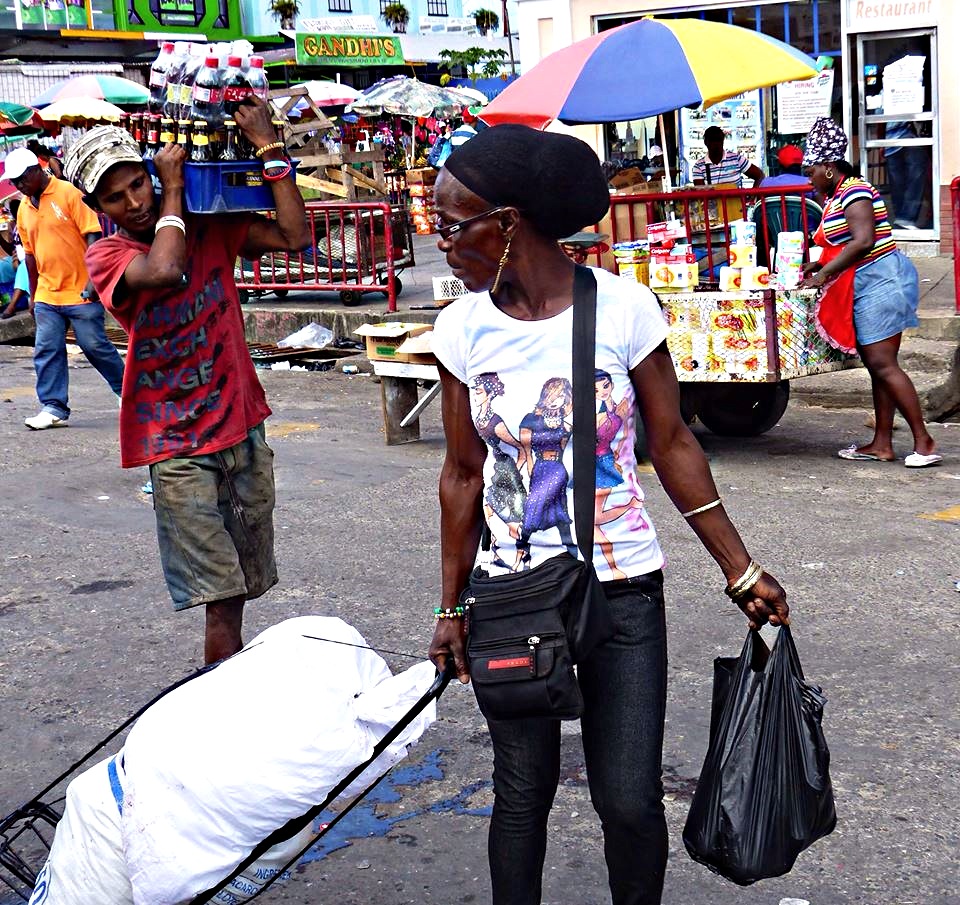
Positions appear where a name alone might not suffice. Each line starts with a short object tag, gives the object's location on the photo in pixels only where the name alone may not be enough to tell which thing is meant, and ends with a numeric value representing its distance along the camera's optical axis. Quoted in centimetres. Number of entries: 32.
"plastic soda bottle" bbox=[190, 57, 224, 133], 379
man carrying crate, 380
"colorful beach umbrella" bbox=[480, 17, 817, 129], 852
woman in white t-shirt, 265
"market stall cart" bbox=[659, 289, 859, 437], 761
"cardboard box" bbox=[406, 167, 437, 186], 1816
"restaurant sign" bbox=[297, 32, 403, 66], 3884
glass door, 1391
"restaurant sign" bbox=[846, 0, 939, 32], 1358
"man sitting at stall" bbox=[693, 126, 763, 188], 1162
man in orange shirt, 972
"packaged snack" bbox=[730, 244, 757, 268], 768
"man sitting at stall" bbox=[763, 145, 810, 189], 1402
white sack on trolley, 271
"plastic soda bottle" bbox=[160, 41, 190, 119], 380
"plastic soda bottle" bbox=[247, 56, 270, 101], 386
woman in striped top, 746
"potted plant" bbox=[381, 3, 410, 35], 4722
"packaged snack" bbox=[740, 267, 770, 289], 766
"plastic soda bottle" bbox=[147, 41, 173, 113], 382
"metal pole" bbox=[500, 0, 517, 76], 4166
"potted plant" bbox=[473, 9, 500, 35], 5000
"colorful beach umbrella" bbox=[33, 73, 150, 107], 2288
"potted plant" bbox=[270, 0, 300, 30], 4222
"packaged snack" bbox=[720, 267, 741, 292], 775
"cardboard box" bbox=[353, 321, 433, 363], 895
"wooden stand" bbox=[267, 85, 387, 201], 1777
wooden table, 878
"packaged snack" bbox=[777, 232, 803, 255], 769
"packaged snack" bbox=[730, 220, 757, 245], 762
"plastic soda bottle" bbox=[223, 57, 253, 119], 381
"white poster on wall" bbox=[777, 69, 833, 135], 1472
